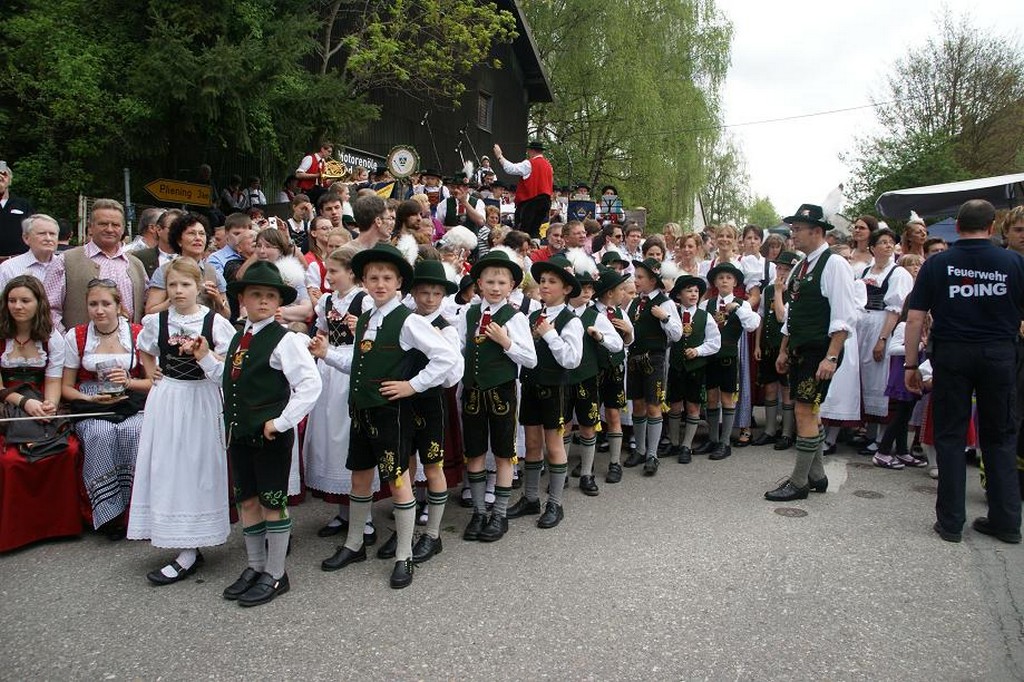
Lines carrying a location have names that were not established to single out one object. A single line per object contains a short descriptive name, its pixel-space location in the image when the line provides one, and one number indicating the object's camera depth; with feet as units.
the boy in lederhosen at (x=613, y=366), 21.11
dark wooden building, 66.54
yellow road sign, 38.78
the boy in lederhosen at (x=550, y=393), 17.62
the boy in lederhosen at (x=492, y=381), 16.24
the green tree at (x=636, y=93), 90.89
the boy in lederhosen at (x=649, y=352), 22.56
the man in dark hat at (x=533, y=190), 36.29
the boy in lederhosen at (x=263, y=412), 13.06
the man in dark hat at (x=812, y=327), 18.01
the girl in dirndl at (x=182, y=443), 14.11
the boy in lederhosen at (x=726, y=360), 24.36
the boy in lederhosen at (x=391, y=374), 13.94
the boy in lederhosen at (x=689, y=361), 23.73
